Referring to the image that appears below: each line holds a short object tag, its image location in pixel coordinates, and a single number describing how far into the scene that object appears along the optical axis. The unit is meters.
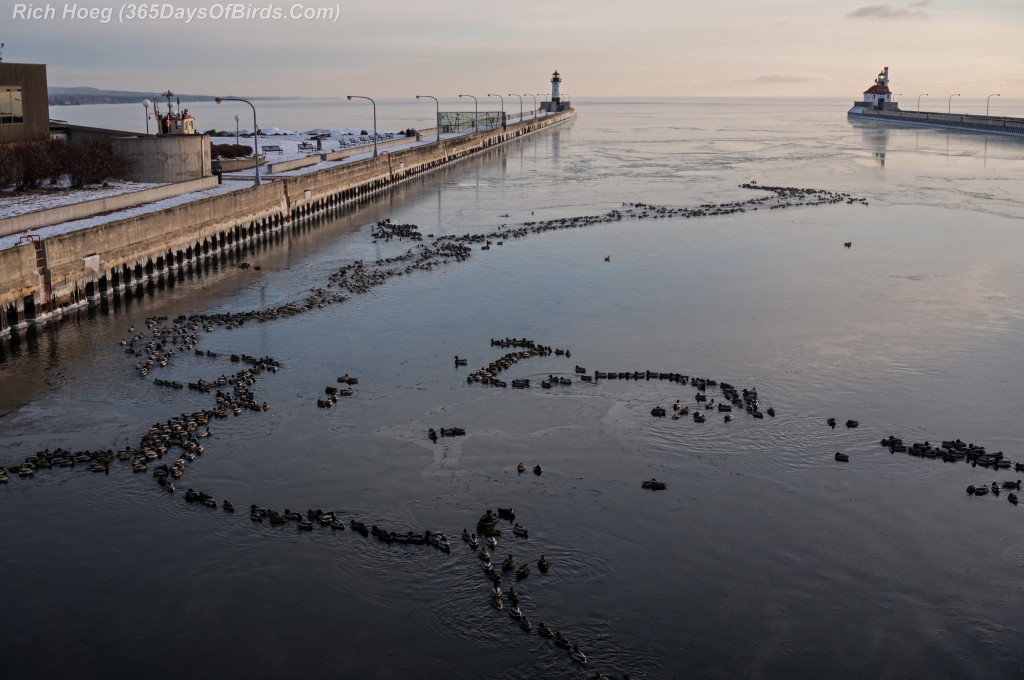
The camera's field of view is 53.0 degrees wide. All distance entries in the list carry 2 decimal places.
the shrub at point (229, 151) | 75.56
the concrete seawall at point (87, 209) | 39.97
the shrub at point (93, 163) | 53.59
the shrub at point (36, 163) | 50.91
